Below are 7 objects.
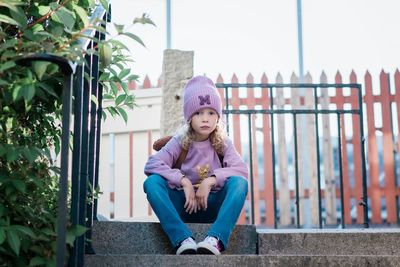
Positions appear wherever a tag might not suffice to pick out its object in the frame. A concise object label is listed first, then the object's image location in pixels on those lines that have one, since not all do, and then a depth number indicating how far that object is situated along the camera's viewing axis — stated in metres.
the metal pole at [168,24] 6.70
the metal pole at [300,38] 6.86
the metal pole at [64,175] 1.60
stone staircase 2.71
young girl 2.66
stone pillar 5.35
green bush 1.70
